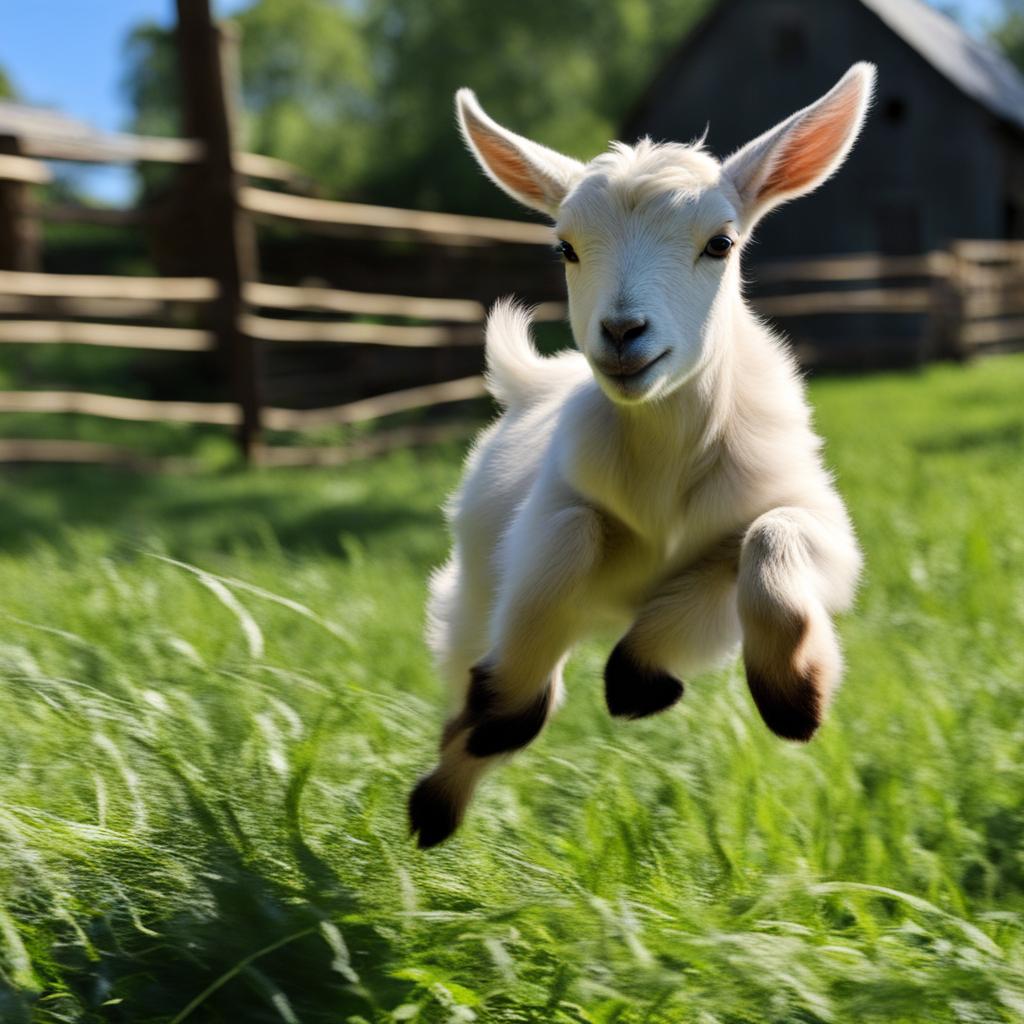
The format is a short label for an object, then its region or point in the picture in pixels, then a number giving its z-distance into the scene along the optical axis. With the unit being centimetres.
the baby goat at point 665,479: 276
